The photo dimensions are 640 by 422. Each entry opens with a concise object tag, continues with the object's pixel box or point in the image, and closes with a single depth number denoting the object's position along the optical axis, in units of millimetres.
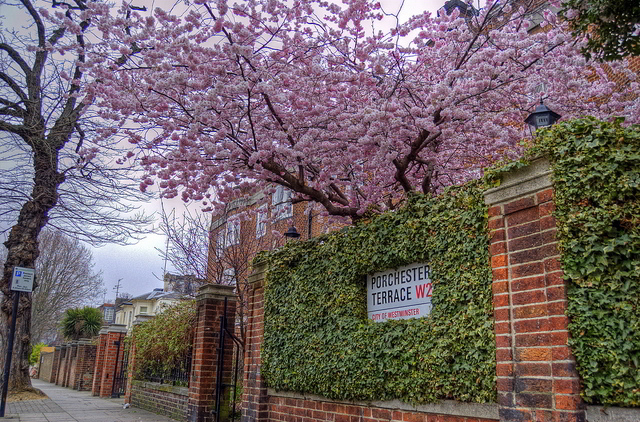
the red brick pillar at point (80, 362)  21281
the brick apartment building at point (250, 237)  10078
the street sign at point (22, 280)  10180
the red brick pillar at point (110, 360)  16141
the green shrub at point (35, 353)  48031
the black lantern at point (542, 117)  5362
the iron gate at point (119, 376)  15945
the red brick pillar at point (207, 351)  8227
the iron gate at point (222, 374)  8156
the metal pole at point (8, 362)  9312
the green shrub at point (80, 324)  25984
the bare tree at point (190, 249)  14758
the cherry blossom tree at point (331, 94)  6828
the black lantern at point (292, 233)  8609
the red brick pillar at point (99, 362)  16906
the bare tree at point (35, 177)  12711
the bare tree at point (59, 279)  33125
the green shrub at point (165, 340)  10289
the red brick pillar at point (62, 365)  25638
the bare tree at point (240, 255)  12484
